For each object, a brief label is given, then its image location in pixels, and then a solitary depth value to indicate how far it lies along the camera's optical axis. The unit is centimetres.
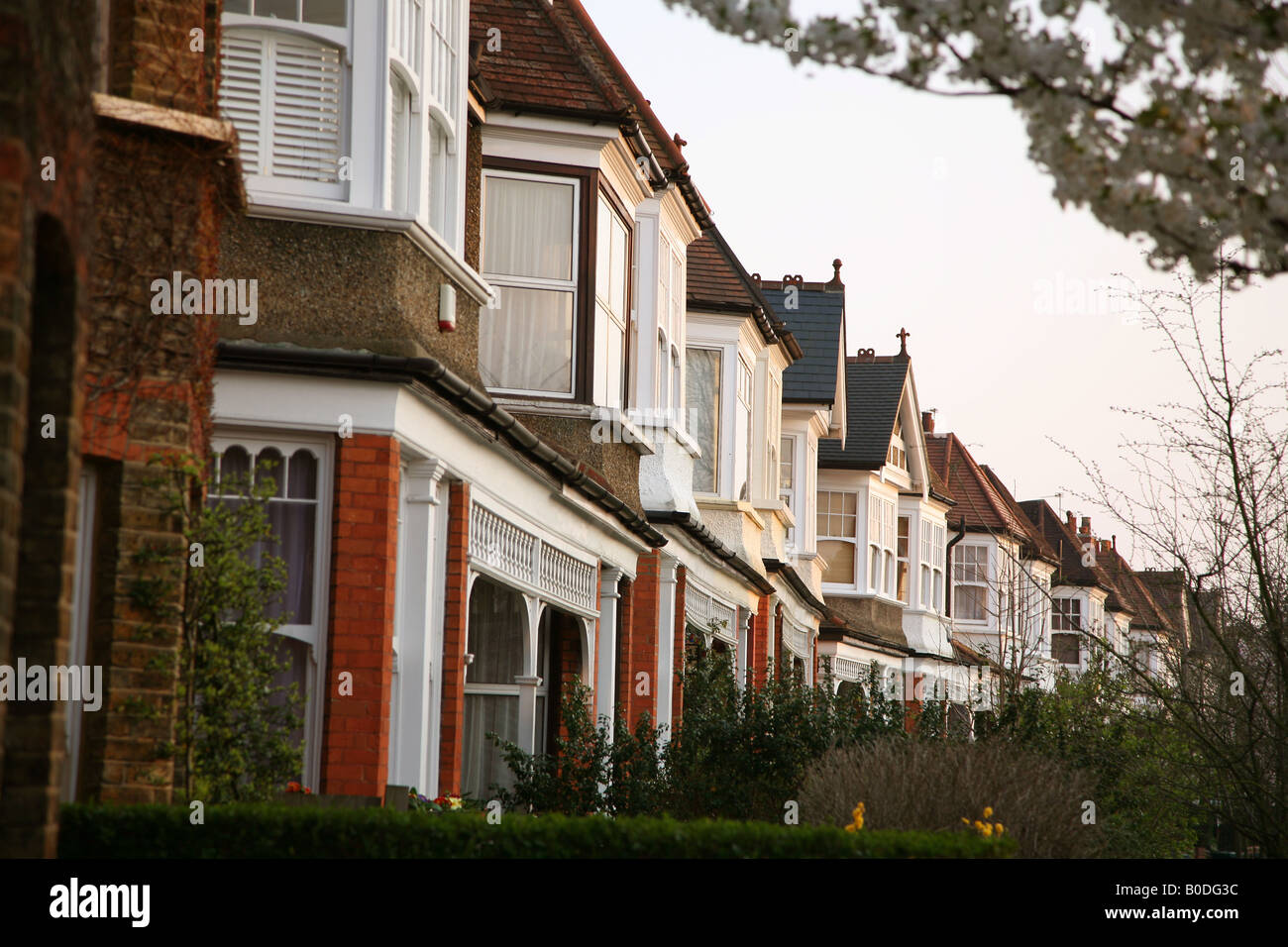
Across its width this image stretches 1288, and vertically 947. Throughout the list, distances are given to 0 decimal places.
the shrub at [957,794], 1182
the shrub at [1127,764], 1582
